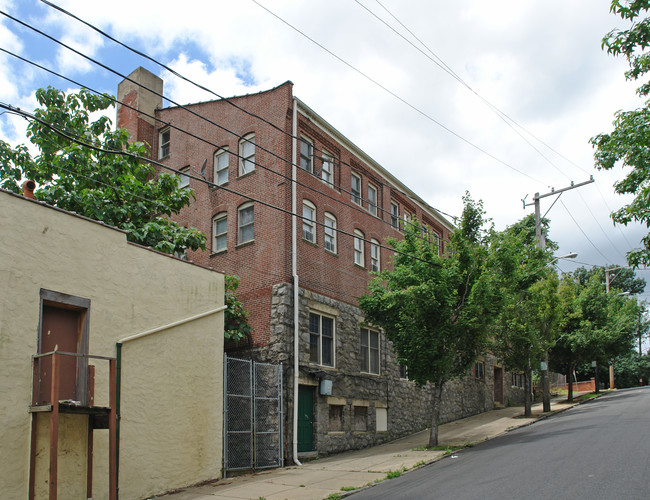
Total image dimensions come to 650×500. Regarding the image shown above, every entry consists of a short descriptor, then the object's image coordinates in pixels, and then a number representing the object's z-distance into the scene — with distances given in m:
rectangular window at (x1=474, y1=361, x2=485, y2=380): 32.11
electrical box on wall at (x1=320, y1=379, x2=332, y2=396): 18.41
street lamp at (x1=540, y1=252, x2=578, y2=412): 26.24
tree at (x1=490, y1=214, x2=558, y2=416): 23.98
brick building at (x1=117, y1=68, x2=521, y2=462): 18.30
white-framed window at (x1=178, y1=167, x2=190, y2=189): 22.84
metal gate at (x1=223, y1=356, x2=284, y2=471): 15.71
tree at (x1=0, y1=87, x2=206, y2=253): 17.47
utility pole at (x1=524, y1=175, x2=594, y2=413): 26.42
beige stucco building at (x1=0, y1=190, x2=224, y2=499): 10.02
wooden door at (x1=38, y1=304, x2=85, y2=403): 10.37
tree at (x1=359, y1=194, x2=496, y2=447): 17.44
